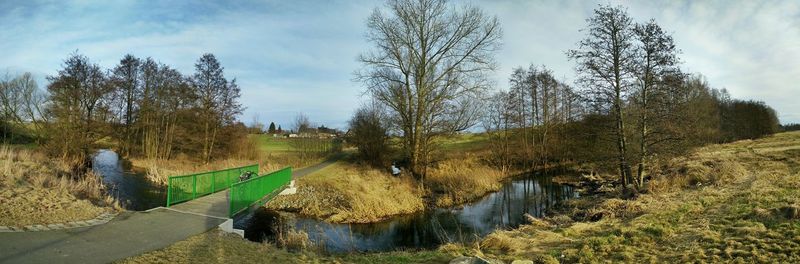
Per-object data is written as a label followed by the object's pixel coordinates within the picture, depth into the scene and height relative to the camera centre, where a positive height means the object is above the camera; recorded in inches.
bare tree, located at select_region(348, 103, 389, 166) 1125.7 +31.4
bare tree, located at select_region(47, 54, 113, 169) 1018.1 +96.5
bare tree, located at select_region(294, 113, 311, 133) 1425.9 +75.7
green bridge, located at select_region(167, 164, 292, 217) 473.8 -57.0
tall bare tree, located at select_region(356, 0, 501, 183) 928.3 +155.1
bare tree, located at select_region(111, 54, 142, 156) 1422.2 +185.0
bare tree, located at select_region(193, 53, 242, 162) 1244.5 +147.7
